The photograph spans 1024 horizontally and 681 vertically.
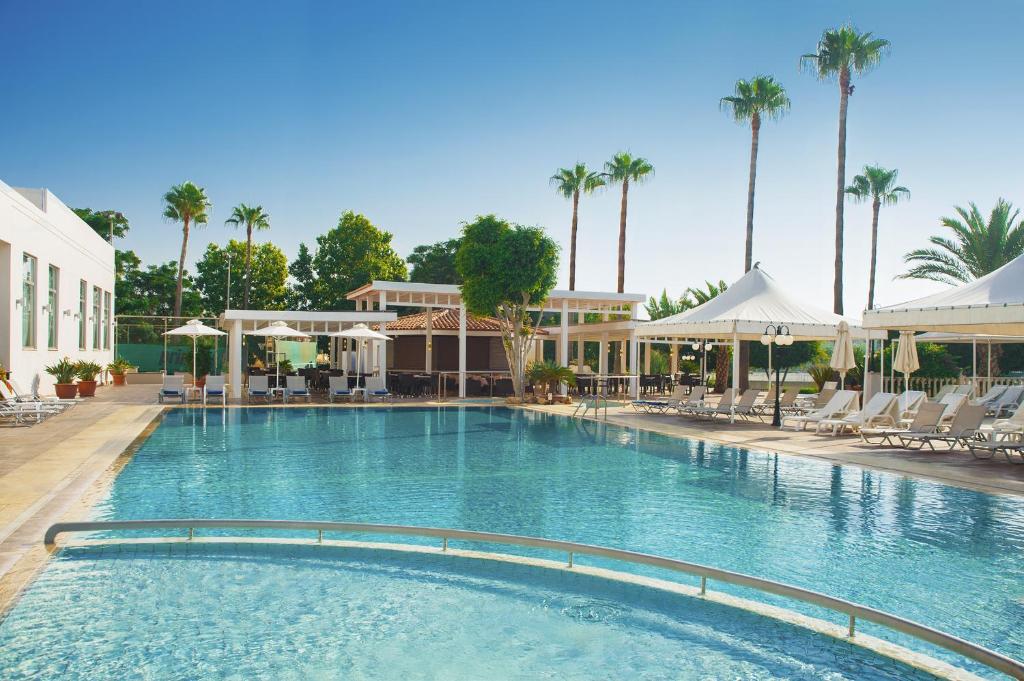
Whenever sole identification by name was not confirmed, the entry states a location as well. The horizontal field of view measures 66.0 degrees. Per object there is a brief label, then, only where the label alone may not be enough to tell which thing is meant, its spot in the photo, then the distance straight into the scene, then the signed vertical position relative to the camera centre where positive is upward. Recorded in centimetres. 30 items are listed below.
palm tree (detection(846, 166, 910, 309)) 3844 +750
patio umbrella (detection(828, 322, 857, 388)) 1781 -27
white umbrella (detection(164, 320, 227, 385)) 2377 -8
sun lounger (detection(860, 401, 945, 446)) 1377 -141
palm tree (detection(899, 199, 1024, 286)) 2741 +333
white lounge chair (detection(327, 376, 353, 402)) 2384 -171
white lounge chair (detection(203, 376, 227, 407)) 2175 -164
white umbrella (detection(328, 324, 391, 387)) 2403 -7
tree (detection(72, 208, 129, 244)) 4231 +576
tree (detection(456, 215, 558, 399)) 2381 +208
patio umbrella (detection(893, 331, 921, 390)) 1847 -37
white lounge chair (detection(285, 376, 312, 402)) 2345 -172
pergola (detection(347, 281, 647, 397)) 2580 +106
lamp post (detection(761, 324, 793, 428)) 1727 +4
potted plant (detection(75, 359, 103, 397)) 2320 -160
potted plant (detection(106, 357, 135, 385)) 3066 -175
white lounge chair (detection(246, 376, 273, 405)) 2268 -168
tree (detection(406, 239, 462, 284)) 5200 +454
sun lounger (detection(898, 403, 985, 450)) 1299 -137
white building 1970 +117
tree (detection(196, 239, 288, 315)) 4991 +322
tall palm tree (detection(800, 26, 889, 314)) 3102 +1111
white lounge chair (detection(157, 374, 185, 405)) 2175 -171
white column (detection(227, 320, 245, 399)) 2480 -88
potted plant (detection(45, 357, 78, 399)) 2220 -156
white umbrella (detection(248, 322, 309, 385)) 2368 -6
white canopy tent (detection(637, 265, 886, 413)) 1838 +50
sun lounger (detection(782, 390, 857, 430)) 1694 -148
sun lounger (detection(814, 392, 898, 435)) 1568 -155
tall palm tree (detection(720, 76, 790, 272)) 3428 +1026
